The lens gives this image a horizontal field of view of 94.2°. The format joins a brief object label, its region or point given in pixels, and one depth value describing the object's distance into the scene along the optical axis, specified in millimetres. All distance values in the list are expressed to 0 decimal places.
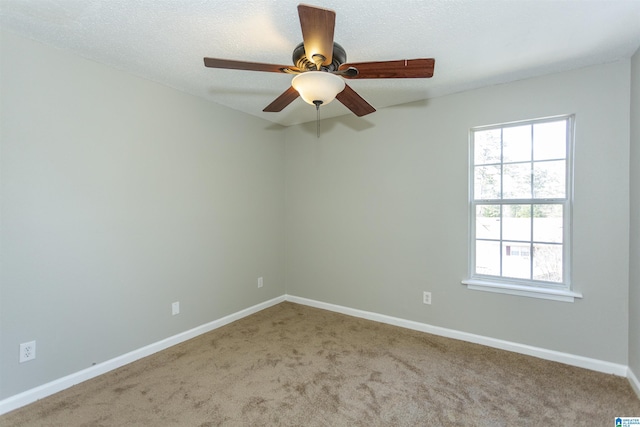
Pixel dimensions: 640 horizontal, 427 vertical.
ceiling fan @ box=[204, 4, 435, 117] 1498
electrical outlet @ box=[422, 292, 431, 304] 3074
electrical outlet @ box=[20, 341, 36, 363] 1970
